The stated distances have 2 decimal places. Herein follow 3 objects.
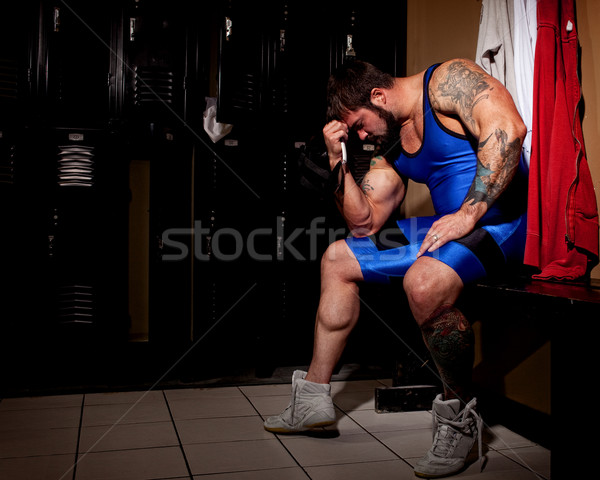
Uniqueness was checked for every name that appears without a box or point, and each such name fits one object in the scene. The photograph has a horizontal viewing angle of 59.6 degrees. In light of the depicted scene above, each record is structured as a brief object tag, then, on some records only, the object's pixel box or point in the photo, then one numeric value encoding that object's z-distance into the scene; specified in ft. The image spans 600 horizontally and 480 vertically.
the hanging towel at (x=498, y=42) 6.44
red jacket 5.41
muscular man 4.89
